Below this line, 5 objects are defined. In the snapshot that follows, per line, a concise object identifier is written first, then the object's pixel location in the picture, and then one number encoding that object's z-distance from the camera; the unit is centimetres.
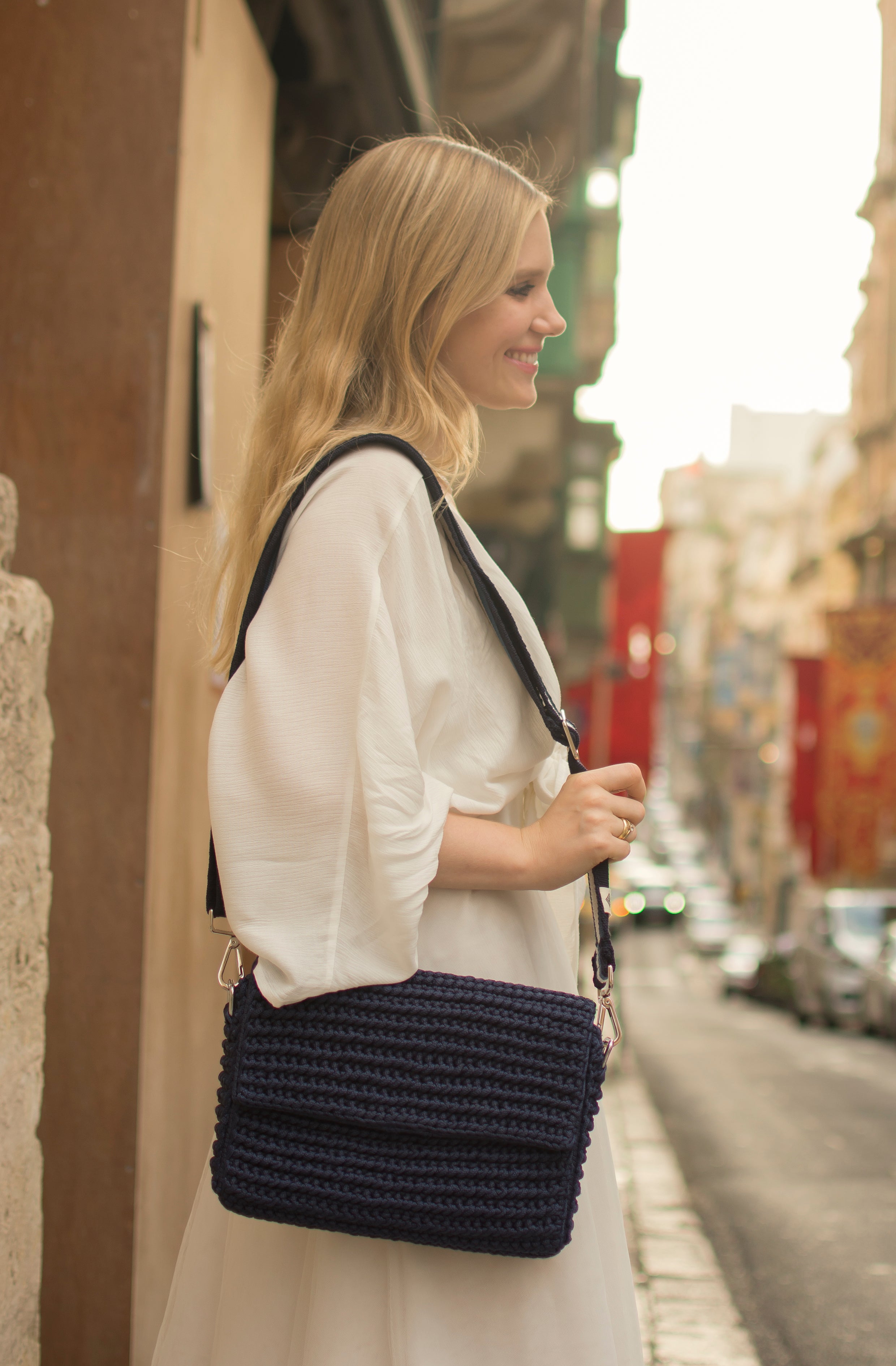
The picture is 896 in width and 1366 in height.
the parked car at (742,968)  2981
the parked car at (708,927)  4734
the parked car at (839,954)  1800
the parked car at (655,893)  4516
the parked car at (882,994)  1529
